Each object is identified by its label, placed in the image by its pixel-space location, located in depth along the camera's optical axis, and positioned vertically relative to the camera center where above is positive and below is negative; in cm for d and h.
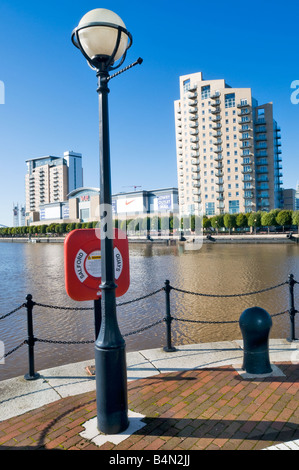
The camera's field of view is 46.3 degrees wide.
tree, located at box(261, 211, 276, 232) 7150 +164
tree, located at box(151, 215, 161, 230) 9962 +192
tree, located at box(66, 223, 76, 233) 11769 +188
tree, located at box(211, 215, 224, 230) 8519 +152
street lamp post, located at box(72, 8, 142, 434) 367 -10
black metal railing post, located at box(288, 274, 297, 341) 666 -160
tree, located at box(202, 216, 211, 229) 8838 +139
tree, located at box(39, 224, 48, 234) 13688 +163
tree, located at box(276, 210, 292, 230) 6838 +188
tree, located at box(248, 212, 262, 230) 7562 +164
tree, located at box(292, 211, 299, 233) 6208 +150
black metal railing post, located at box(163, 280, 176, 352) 623 -168
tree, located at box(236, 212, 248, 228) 8000 +173
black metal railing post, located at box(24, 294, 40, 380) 525 -173
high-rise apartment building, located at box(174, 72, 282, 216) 9712 +2239
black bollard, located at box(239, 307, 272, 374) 507 -168
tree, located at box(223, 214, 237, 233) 8181 +164
